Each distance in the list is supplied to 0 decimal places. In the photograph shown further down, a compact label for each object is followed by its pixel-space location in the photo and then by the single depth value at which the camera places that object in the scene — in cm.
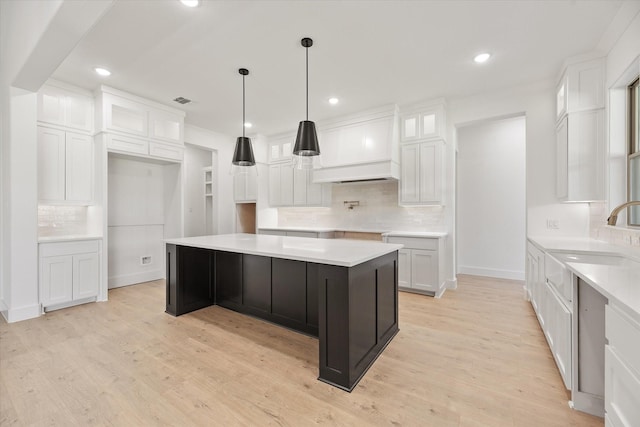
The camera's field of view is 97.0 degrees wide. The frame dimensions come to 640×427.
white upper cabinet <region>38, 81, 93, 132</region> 351
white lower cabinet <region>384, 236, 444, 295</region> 397
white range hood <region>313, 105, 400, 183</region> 438
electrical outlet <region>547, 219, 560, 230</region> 353
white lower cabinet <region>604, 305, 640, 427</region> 96
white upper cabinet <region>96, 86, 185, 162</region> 384
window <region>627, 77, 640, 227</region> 254
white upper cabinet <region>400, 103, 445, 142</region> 419
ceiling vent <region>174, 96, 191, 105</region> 421
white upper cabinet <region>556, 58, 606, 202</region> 287
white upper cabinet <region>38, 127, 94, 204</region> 353
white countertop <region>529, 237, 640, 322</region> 102
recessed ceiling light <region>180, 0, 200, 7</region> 224
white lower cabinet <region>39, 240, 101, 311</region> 337
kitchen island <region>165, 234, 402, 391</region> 198
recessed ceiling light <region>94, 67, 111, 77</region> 334
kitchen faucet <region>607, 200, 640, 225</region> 166
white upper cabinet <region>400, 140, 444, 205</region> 421
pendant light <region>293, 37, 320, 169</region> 270
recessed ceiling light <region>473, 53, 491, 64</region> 302
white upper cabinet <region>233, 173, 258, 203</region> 611
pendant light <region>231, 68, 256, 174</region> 319
